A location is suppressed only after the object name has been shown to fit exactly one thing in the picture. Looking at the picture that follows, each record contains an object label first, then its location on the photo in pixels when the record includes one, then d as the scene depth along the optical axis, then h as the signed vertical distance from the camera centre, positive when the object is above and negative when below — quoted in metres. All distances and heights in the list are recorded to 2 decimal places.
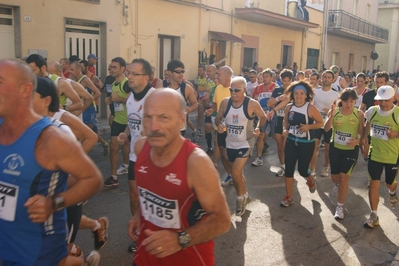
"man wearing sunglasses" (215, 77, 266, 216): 6.15 -0.87
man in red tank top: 2.43 -0.72
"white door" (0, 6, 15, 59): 11.21 +0.53
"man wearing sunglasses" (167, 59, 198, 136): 7.11 -0.36
